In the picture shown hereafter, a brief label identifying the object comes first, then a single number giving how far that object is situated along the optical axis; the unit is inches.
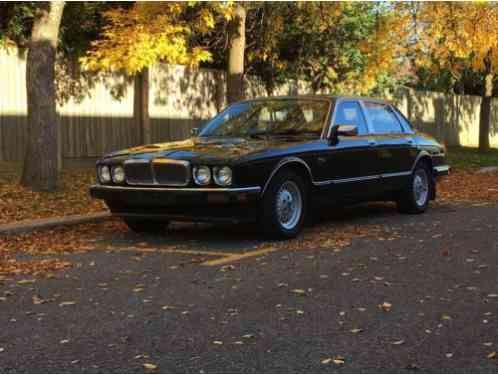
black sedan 305.3
